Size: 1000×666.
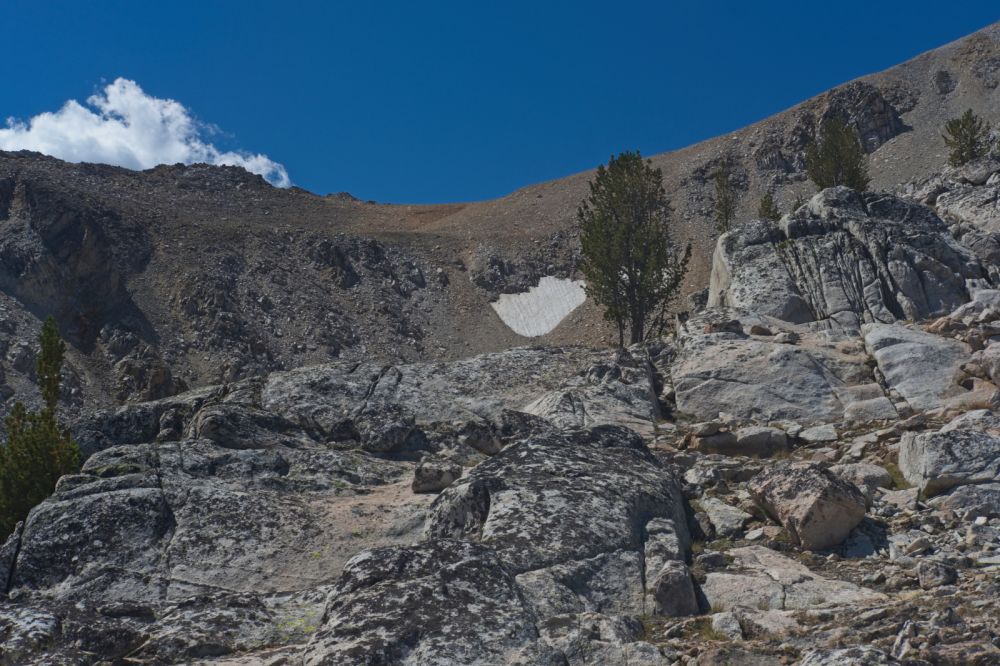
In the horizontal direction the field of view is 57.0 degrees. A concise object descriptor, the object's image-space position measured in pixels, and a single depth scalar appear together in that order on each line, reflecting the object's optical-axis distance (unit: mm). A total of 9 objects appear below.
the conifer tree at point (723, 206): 77625
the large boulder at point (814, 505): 12281
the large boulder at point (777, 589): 10211
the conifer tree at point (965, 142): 62500
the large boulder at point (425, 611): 8141
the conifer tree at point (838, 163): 52406
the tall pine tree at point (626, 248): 43156
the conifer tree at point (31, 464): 18641
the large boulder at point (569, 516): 10461
